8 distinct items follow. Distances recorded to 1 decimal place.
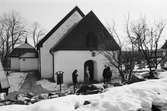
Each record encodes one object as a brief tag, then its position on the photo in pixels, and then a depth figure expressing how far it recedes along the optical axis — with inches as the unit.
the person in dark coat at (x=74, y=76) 560.8
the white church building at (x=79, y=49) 733.9
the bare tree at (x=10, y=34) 1625.6
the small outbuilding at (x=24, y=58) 1293.1
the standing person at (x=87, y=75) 763.0
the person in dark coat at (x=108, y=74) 573.0
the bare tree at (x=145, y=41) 590.8
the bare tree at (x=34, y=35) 2126.7
